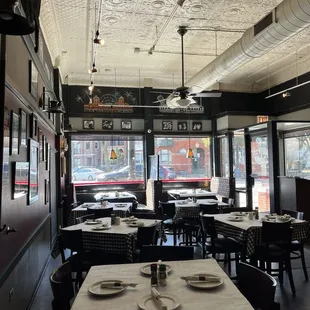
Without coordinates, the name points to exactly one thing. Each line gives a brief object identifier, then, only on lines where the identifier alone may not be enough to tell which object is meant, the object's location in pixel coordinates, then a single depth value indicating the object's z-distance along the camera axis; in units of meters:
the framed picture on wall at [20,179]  3.09
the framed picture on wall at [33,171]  3.88
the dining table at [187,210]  6.29
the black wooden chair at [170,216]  6.04
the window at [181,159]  9.81
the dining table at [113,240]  3.87
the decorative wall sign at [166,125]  9.70
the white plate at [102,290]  1.99
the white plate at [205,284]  2.05
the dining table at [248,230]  3.96
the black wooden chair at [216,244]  4.27
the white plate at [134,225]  4.35
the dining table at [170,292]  1.85
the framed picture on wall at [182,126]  9.84
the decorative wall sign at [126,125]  9.46
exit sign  9.48
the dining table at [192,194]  7.80
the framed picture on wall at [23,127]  3.46
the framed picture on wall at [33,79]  4.12
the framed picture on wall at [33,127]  4.11
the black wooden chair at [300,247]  4.37
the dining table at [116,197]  7.70
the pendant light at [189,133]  9.87
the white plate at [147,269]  2.38
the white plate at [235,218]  4.48
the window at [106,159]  9.33
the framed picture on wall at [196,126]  9.91
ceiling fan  5.72
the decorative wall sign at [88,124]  9.20
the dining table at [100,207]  6.07
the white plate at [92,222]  4.59
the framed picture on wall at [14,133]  3.00
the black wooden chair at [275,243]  3.82
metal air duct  3.78
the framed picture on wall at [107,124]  9.32
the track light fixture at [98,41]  4.43
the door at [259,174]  8.12
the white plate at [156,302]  1.78
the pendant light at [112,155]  8.51
